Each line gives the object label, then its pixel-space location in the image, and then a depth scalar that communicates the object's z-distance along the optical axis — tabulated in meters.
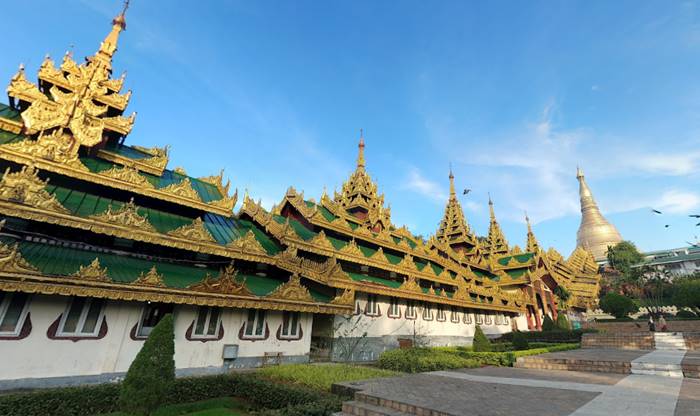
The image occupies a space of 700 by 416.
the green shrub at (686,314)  35.56
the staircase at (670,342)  22.05
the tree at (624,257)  61.34
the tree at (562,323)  31.70
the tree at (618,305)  40.62
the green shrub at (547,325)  31.90
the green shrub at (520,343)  22.41
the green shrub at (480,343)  19.36
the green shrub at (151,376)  6.06
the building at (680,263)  75.88
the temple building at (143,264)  9.62
